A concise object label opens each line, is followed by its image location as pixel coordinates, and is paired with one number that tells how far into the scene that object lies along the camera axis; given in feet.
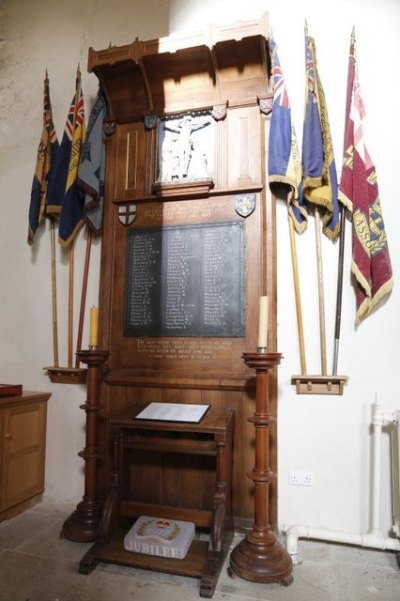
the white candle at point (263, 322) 6.41
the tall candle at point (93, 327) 7.55
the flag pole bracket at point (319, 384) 7.35
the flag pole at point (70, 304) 9.16
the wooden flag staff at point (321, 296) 7.49
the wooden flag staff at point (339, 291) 7.43
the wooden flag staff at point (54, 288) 9.25
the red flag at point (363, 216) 7.27
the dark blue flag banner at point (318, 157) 7.59
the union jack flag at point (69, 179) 9.22
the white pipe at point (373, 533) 6.67
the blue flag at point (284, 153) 7.61
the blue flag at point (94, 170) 8.83
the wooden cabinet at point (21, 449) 7.94
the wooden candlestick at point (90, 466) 7.11
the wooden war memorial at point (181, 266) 7.47
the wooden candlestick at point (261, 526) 5.95
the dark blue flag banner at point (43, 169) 9.70
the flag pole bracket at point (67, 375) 8.93
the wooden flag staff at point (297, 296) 7.59
